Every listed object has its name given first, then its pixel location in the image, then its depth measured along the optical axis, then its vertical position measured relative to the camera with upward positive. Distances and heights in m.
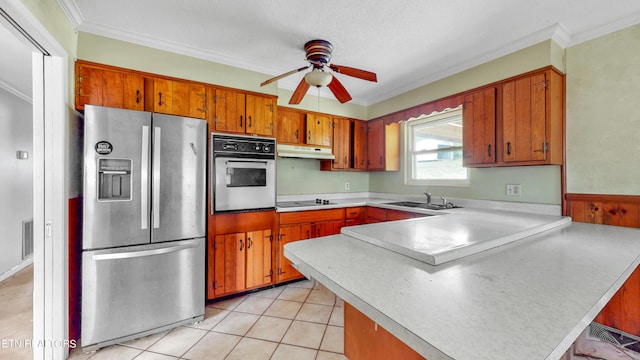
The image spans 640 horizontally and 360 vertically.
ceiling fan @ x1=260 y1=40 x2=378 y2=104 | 2.09 +0.89
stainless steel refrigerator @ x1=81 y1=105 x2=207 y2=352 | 1.80 -0.34
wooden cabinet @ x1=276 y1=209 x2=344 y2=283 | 2.82 -0.57
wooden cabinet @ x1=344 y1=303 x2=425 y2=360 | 0.94 -0.68
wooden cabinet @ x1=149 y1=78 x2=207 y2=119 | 2.29 +0.78
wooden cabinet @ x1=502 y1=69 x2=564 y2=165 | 2.12 +0.53
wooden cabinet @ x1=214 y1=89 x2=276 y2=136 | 2.56 +0.72
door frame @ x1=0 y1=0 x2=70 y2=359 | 1.67 -0.16
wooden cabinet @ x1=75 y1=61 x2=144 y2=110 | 2.03 +0.78
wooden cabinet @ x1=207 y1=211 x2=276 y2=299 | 2.45 -0.75
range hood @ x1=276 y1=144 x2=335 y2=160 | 2.96 +0.35
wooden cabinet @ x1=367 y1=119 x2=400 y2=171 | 3.67 +0.48
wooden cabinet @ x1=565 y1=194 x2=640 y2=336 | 1.81 -0.33
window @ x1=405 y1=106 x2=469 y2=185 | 3.09 +0.39
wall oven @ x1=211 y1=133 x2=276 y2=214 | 2.44 +0.07
